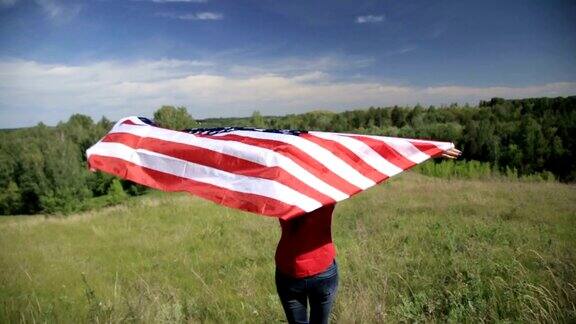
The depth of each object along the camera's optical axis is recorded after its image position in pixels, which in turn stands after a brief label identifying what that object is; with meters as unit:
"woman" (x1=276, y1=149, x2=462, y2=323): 2.93
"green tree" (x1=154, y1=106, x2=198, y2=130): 76.38
